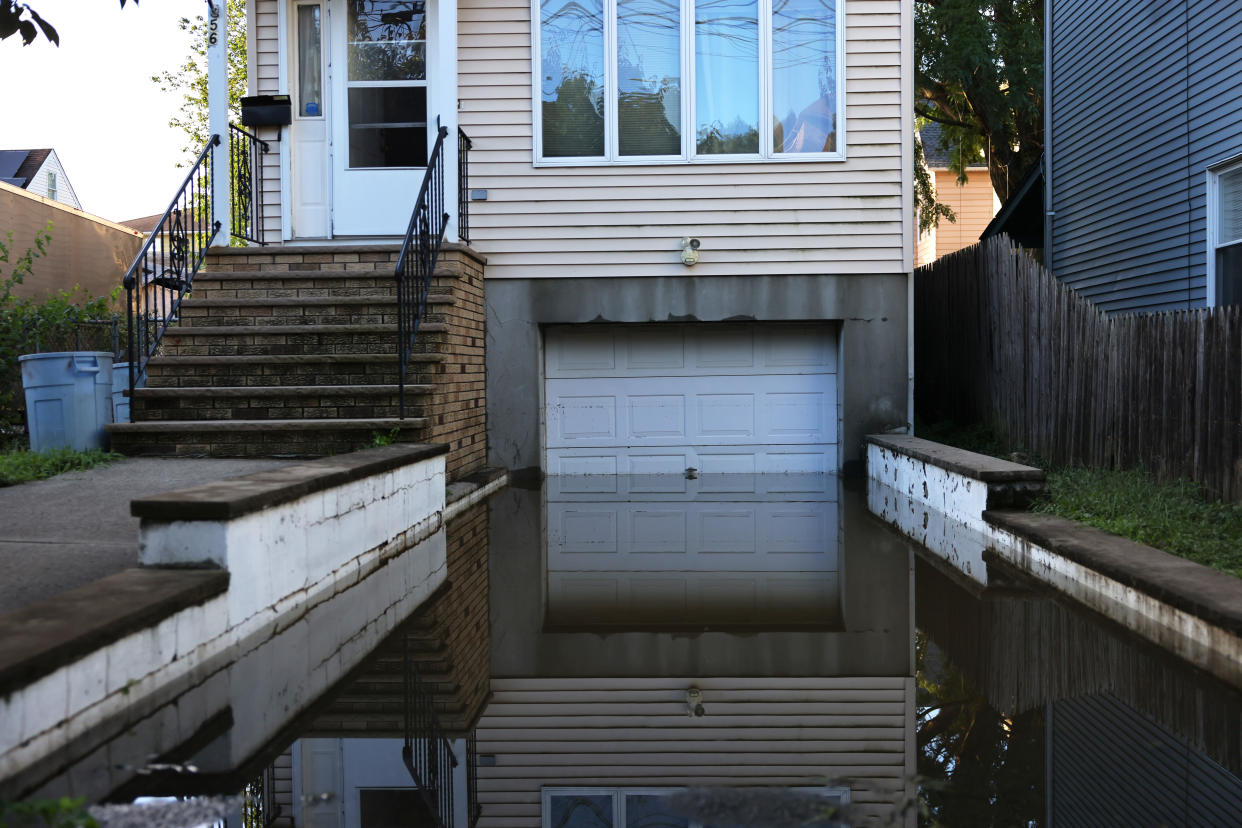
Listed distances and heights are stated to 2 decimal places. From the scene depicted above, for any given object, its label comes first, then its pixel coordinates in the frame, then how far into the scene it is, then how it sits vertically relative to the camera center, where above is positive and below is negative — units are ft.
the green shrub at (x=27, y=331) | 38.06 +1.70
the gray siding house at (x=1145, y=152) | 35.22 +7.65
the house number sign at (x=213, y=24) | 35.17 +10.64
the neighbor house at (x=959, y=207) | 95.09 +13.75
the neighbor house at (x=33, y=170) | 111.24 +20.34
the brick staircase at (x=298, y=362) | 26.91 +0.43
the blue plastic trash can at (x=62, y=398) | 27.91 -0.42
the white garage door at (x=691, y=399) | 38.68 -0.73
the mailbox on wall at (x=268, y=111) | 36.19 +8.21
